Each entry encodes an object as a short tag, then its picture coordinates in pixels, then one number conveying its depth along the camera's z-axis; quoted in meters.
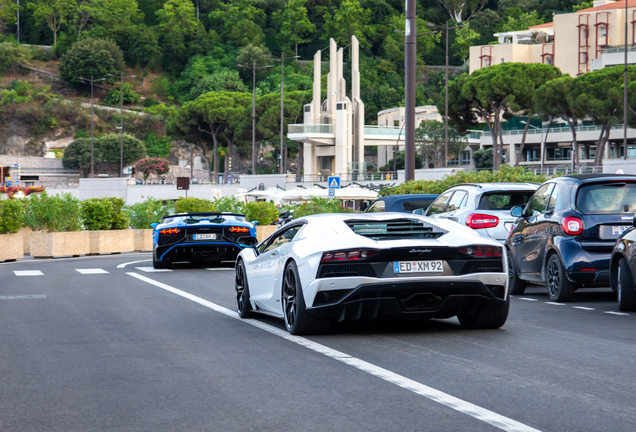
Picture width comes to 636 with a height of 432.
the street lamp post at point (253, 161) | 89.31
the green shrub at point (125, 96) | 136.75
